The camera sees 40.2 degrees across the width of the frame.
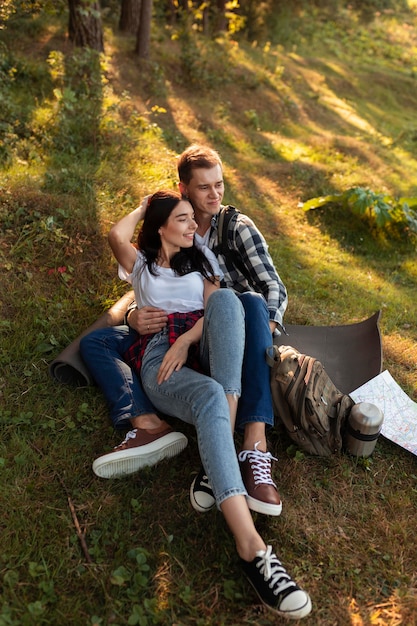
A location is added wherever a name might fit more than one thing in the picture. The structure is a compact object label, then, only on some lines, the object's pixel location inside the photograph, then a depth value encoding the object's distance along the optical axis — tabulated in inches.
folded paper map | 130.6
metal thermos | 118.6
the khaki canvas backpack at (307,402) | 116.7
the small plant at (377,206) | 259.9
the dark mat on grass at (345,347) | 139.1
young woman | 92.8
